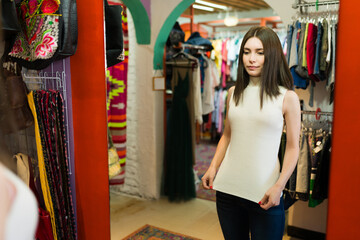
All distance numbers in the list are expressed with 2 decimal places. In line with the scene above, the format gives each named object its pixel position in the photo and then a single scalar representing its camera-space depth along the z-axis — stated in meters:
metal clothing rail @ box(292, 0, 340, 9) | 2.46
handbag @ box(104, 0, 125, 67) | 2.22
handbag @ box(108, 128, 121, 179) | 2.69
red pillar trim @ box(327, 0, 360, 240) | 1.51
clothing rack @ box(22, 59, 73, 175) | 2.19
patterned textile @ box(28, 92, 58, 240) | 2.09
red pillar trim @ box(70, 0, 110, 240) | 2.09
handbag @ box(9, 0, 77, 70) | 1.95
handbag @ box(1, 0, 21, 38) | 1.84
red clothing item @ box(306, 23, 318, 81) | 2.45
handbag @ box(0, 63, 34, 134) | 1.98
